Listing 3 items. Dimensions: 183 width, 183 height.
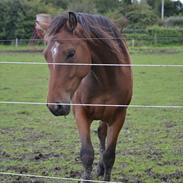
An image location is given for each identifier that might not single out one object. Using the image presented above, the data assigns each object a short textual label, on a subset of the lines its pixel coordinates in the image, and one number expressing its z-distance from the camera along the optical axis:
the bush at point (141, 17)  43.17
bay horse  5.48
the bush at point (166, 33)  37.57
